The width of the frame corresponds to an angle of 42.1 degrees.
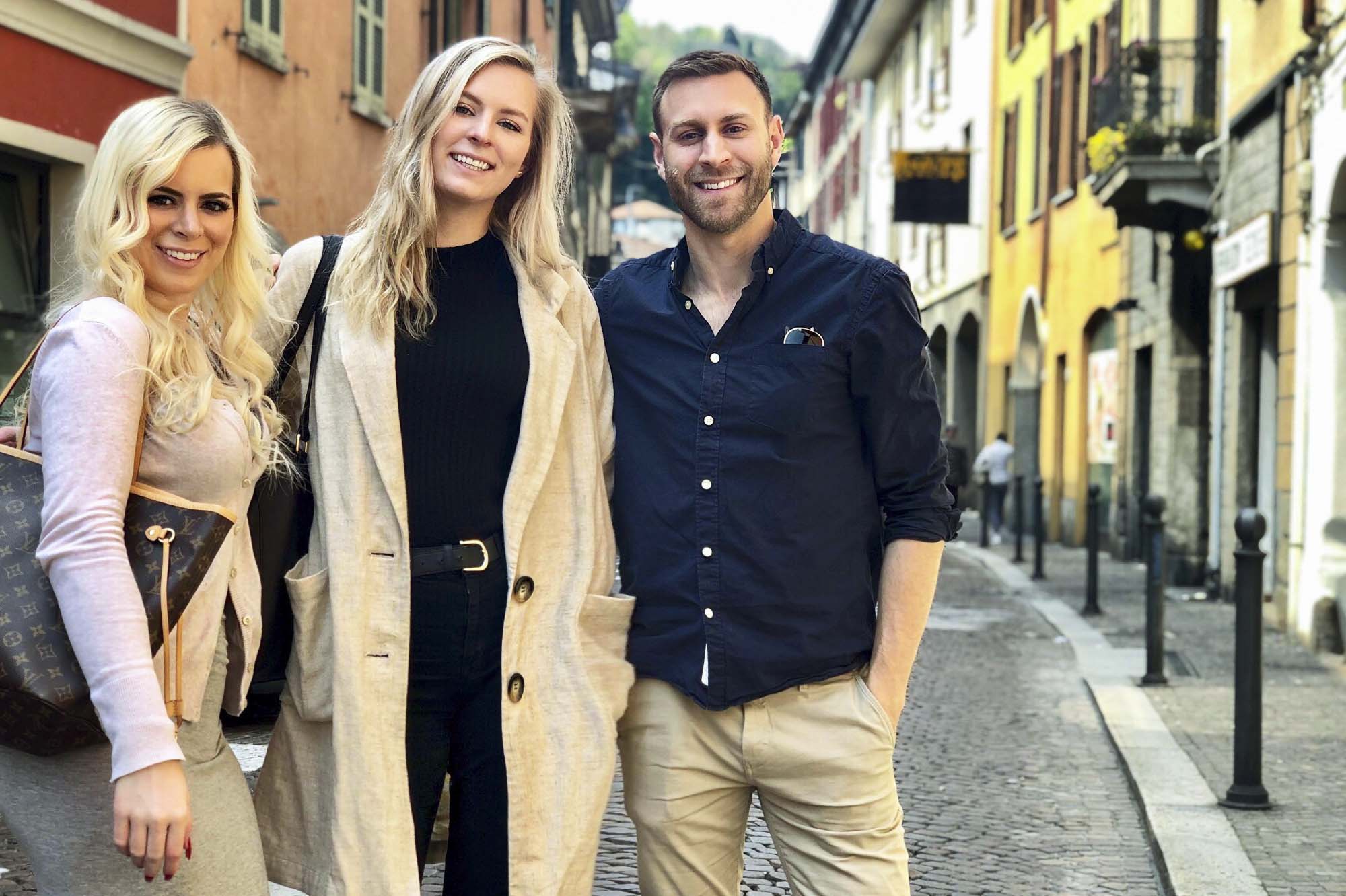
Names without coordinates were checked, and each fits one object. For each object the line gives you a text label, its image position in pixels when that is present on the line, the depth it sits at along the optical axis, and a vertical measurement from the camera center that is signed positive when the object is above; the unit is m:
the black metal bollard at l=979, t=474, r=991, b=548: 21.38 -0.81
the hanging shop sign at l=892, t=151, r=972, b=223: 26.70 +4.08
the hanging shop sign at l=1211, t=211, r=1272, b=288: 12.78 +1.58
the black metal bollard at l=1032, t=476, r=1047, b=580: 15.85 -0.73
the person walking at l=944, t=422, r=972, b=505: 25.57 -0.05
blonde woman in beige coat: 2.79 -0.17
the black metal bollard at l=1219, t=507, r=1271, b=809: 6.14 -0.81
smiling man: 2.95 -0.13
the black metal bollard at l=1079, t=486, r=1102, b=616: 12.10 -0.72
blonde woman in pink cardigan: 2.26 -0.04
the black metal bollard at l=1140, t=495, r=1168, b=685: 9.07 -0.87
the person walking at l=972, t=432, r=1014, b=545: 23.75 -0.22
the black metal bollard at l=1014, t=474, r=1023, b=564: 17.59 -0.64
